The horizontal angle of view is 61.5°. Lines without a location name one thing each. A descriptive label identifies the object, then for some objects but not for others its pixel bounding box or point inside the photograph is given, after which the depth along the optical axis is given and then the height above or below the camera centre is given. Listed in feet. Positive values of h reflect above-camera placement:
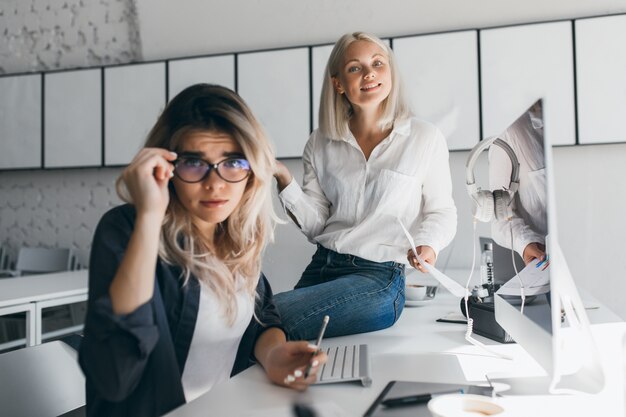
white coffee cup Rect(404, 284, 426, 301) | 5.33 -0.79
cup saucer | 5.27 -0.88
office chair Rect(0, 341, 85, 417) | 2.97 -0.98
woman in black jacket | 2.49 -0.31
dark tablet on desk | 2.18 -0.81
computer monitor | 2.29 -0.38
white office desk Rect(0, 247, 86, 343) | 11.10 -1.05
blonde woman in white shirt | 5.05 +0.37
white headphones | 3.00 +0.13
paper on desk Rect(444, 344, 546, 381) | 2.85 -0.86
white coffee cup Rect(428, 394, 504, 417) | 2.01 -0.74
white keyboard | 2.60 -0.80
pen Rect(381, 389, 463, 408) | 2.27 -0.80
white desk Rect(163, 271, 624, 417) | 2.29 -0.85
